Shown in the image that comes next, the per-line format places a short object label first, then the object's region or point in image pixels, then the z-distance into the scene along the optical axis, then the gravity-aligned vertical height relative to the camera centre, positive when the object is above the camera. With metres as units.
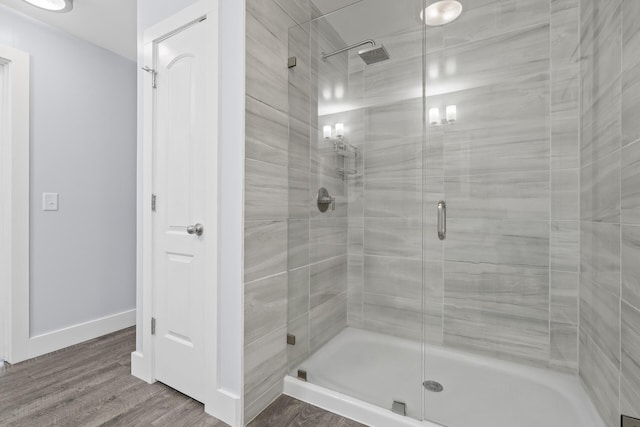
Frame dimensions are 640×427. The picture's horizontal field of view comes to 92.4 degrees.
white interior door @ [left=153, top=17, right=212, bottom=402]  1.62 +0.02
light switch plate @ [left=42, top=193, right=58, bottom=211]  2.27 +0.08
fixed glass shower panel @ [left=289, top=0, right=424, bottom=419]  1.58 +0.06
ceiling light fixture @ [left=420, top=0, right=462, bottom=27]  1.49 +0.99
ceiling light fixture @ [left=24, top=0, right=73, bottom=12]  2.00 +1.37
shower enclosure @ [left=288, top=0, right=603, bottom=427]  1.46 +0.04
